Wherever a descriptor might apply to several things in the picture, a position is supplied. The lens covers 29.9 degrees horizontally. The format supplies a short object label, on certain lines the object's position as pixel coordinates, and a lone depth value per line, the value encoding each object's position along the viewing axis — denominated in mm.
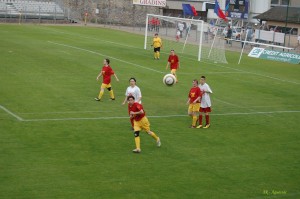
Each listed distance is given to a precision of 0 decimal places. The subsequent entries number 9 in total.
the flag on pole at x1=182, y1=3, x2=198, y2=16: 70562
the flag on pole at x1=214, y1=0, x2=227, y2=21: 55594
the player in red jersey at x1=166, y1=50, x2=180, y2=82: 33781
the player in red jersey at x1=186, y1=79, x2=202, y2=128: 22453
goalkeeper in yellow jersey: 43438
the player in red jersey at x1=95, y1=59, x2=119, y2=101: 26228
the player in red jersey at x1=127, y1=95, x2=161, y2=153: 18516
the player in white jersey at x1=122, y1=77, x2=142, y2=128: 21469
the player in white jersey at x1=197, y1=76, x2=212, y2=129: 22750
